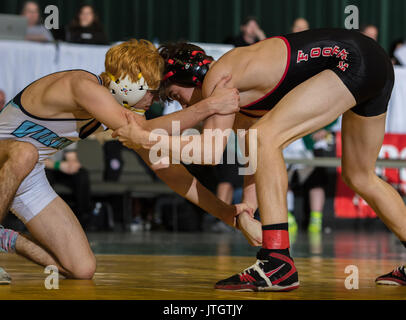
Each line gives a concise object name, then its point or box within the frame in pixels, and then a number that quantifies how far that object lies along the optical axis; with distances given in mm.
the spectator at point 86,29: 14847
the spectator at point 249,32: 16395
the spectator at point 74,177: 13724
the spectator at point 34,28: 14341
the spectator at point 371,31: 16940
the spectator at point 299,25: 16219
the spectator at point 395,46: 17907
